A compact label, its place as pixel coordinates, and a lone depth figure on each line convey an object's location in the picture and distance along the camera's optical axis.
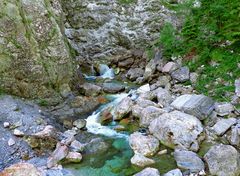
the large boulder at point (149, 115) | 5.31
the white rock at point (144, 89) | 6.63
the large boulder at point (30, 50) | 5.79
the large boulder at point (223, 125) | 4.75
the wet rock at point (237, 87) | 5.36
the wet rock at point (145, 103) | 5.74
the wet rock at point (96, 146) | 4.83
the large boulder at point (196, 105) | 5.12
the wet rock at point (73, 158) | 4.54
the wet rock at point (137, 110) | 5.59
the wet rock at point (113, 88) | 6.94
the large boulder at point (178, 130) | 4.60
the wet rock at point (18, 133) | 4.91
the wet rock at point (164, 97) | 5.82
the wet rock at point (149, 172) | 3.98
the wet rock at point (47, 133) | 4.86
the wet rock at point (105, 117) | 5.66
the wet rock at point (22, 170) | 3.99
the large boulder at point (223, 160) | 3.91
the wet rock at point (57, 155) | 4.45
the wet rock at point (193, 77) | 6.23
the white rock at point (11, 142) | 4.74
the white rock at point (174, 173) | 3.97
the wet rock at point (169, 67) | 6.80
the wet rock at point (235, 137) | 4.47
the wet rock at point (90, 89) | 6.70
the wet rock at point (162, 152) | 4.56
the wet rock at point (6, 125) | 5.05
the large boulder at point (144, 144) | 4.60
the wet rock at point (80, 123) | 5.51
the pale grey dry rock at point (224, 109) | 5.08
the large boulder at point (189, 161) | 4.07
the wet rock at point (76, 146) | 4.81
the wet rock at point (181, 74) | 6.42
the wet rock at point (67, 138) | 4.92
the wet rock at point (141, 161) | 4.34
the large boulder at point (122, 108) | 5.69
